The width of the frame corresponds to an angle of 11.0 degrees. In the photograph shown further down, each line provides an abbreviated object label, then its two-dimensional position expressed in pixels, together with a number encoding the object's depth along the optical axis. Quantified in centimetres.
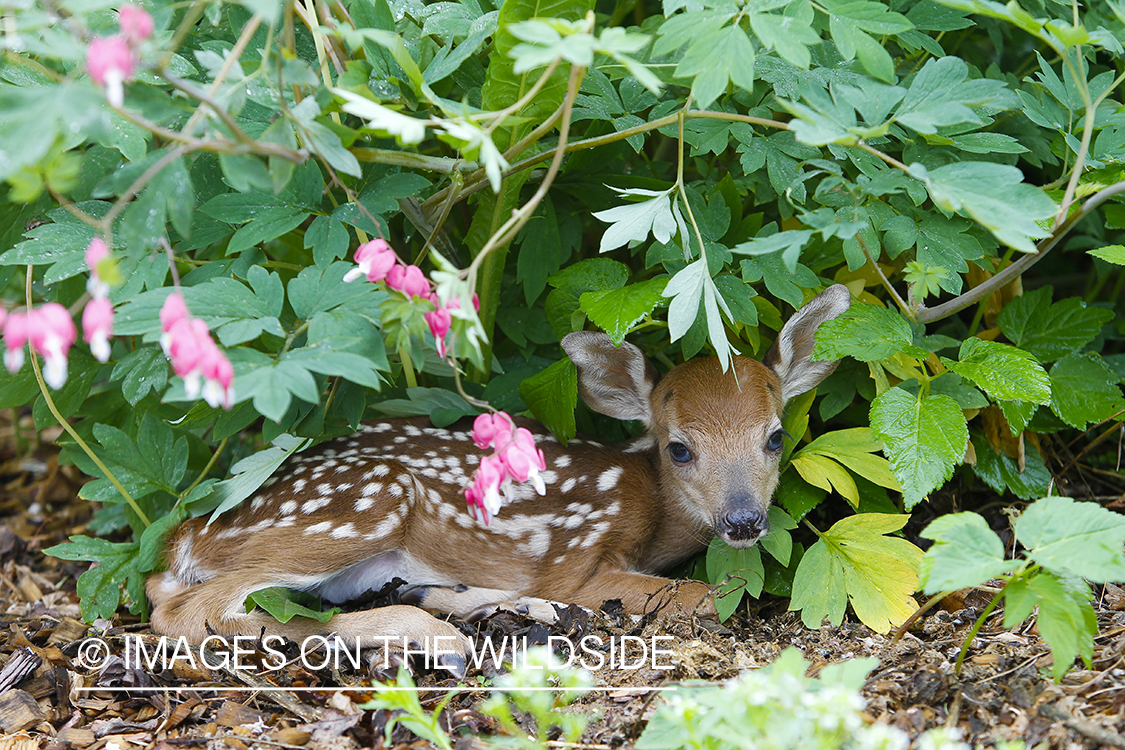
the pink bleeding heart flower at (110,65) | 353
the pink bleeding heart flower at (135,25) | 354
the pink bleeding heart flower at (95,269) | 354
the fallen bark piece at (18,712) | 371
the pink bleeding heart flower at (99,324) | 354
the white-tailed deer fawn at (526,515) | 383
